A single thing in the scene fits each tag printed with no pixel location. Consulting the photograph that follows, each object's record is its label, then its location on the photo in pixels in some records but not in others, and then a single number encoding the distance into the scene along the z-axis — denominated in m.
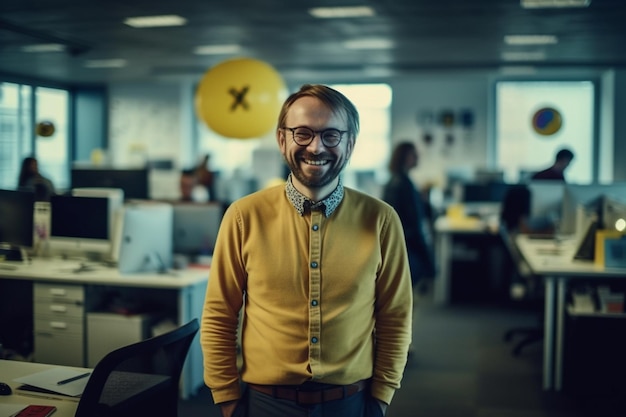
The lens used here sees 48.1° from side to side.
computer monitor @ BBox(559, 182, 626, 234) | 5.38
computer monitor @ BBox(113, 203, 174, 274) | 4.16
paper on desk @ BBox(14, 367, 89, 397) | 2.08
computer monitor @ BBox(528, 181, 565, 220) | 5.95
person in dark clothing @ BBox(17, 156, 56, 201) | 4.52
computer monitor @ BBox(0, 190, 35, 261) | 4.48
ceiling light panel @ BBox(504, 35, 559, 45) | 8.44
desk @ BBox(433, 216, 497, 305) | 7.11
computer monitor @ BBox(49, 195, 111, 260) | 4.46
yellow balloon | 4.21
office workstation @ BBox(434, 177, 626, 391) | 4.28
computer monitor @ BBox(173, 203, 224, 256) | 4.70
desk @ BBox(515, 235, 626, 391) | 4.35
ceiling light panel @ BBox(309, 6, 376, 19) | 6.79
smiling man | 1.78
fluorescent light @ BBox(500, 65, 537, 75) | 11.23
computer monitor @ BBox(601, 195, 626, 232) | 4.53
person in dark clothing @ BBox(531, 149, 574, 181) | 6.50
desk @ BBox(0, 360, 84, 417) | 1.98
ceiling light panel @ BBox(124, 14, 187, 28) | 7.40
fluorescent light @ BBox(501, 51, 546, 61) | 9.87
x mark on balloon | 4.20
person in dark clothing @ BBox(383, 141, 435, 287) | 4.61
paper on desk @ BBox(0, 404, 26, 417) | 1.93
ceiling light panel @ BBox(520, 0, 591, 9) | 6.48
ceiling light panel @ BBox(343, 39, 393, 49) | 8.82
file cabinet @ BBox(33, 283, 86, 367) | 3.82
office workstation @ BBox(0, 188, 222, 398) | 3.98
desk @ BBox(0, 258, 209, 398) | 4.05
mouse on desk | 2.09
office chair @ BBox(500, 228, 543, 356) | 5.29
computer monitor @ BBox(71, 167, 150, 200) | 5.93
